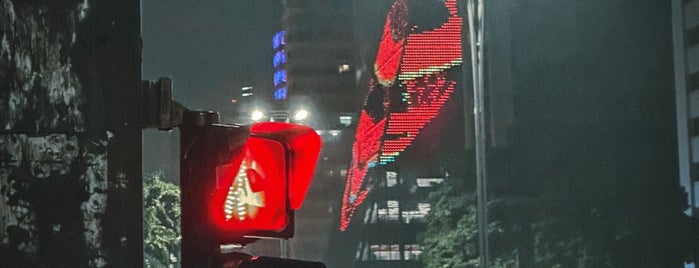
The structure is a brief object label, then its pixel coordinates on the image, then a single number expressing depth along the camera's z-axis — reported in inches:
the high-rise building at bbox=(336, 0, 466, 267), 2026.3
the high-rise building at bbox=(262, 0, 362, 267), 4645.7
